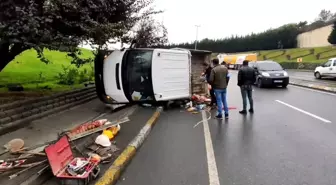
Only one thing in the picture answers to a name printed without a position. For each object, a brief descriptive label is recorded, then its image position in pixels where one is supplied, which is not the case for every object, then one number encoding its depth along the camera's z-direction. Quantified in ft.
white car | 84.23
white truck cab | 34.63
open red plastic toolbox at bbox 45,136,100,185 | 13.24
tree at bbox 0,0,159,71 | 22.62
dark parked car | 63.52
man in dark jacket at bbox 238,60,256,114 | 34.09
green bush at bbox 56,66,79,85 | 49.11
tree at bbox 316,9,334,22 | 328.12
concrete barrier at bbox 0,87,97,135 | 22.55
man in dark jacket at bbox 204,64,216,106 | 40.46
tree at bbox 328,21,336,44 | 212.95
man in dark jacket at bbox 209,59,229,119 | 32.12
